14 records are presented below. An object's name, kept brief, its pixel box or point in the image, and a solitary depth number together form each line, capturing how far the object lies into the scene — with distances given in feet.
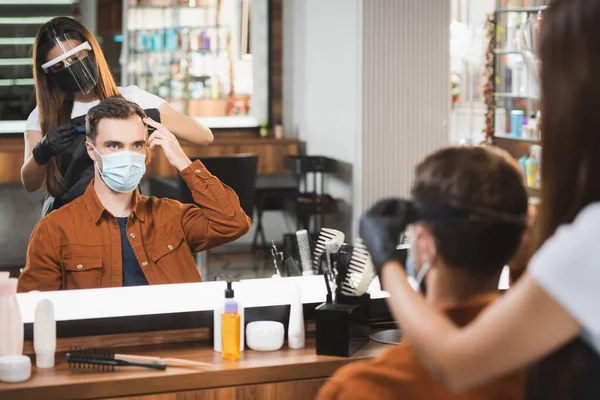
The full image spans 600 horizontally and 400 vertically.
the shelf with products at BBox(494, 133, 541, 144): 23.97
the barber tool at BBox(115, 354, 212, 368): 8.42
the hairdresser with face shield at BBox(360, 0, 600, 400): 5.91
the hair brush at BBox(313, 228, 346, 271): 9.71
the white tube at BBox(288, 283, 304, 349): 8.95
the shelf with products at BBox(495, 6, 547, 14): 22.98
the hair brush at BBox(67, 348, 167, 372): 8.36
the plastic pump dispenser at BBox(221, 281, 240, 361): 8.66
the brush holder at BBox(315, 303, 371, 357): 8.70
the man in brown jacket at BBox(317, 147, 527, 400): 6.67
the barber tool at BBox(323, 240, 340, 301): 9.08
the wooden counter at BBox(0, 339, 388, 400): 8.08
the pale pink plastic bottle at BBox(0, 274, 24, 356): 8.36
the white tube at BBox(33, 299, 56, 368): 8.44
